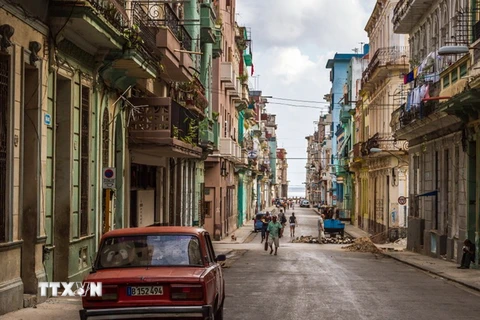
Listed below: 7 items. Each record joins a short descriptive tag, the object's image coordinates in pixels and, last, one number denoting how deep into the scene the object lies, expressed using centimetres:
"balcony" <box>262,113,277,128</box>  16420
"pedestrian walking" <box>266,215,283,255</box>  3459
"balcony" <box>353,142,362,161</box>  5896
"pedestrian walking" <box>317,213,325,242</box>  4960
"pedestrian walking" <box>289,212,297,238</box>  5803
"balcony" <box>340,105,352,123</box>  7849
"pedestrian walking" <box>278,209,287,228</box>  6184
